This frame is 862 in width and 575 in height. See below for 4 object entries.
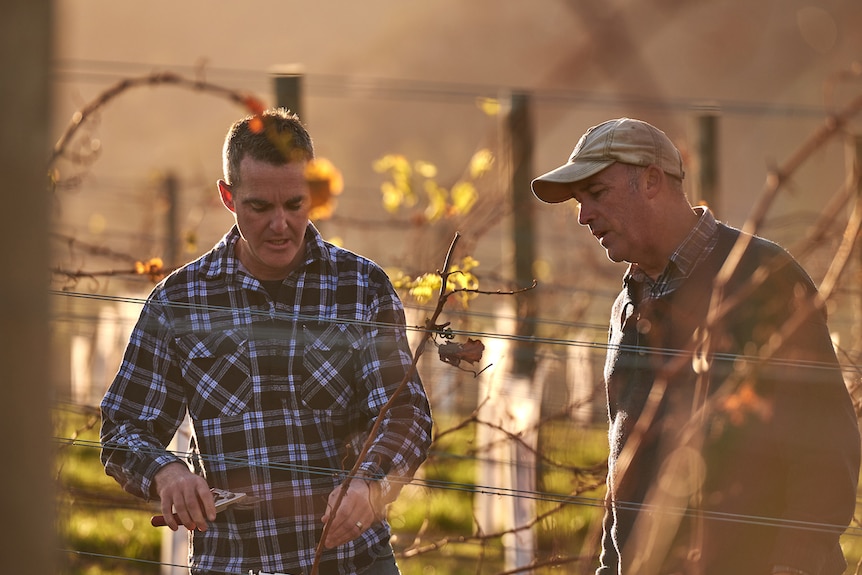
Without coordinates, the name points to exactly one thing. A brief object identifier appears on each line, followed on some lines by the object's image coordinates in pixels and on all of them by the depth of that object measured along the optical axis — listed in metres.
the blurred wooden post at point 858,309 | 9.94
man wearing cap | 8.02
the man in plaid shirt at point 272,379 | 8.24
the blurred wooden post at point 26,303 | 5.50
